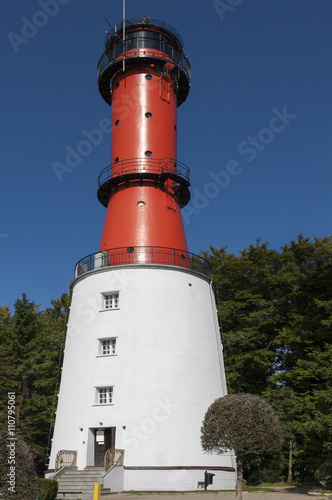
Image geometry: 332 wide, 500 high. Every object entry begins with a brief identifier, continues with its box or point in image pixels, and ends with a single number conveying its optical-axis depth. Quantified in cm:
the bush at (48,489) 1969
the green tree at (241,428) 1780
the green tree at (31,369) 4056
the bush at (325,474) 2564
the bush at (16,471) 1190
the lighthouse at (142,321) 2602
